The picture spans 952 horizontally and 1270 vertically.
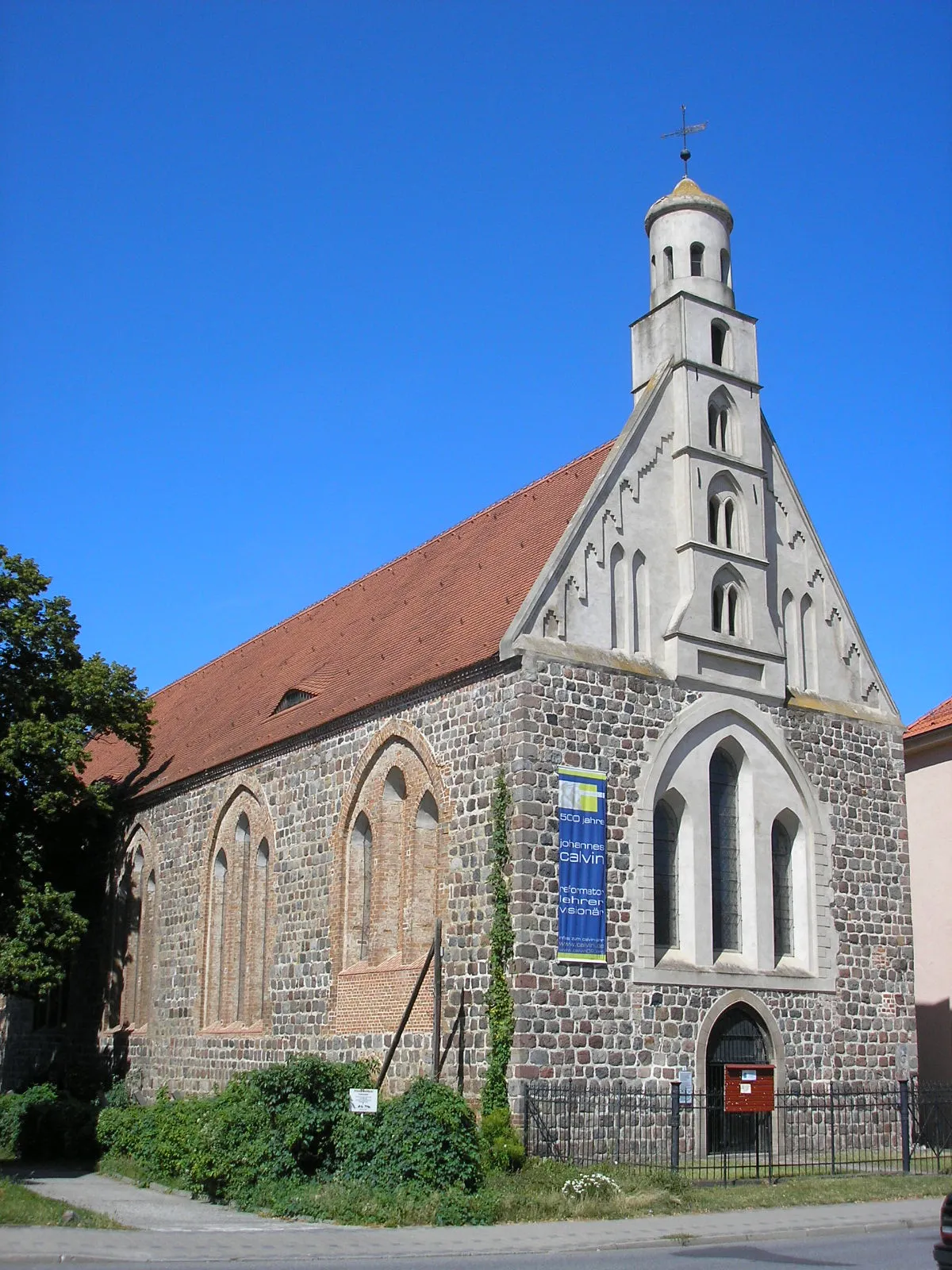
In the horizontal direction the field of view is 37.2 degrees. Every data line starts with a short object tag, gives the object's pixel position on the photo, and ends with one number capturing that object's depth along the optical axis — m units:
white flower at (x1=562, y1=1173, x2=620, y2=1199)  18.09
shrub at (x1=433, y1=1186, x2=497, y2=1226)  16.95
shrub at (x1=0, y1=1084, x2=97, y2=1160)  27.65
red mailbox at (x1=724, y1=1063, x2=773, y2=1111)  21.50
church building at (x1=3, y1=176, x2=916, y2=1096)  22.05
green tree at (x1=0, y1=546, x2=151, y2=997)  27.30
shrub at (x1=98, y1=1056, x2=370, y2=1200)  19.47
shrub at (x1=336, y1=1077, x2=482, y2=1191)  18.23
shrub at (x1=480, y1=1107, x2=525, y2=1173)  19.39
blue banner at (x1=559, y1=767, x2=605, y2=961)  21.39
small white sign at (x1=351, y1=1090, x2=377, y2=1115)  20.08
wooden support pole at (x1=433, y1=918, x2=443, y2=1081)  21.58
